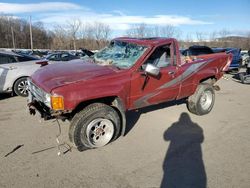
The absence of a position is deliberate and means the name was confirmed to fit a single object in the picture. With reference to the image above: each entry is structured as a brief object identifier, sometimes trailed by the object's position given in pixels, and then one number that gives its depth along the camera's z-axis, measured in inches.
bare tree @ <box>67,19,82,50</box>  1579.0
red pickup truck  122.6
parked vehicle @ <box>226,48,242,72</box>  450.4
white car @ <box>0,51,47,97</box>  229.2
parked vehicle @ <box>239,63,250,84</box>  341.8
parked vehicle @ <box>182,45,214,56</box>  401.4
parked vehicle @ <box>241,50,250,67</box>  591.5
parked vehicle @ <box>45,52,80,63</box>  512.4
